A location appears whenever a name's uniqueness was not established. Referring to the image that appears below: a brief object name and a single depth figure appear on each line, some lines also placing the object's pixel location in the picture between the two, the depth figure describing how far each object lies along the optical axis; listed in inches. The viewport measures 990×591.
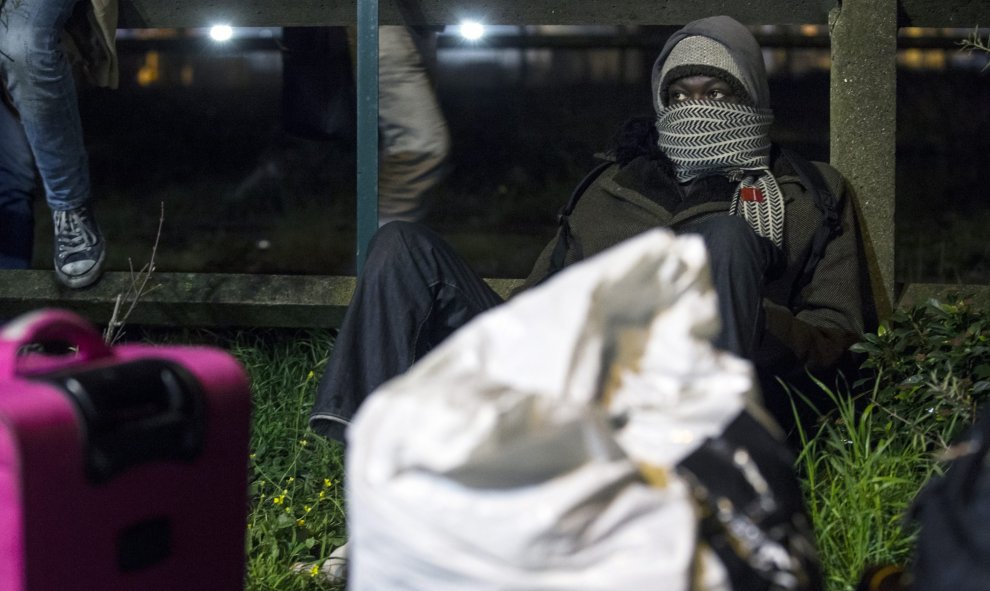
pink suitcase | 63.9
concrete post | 136.0
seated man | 103.1
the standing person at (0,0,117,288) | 145.3
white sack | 54.4
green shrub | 114.5
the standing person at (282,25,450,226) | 153.4
